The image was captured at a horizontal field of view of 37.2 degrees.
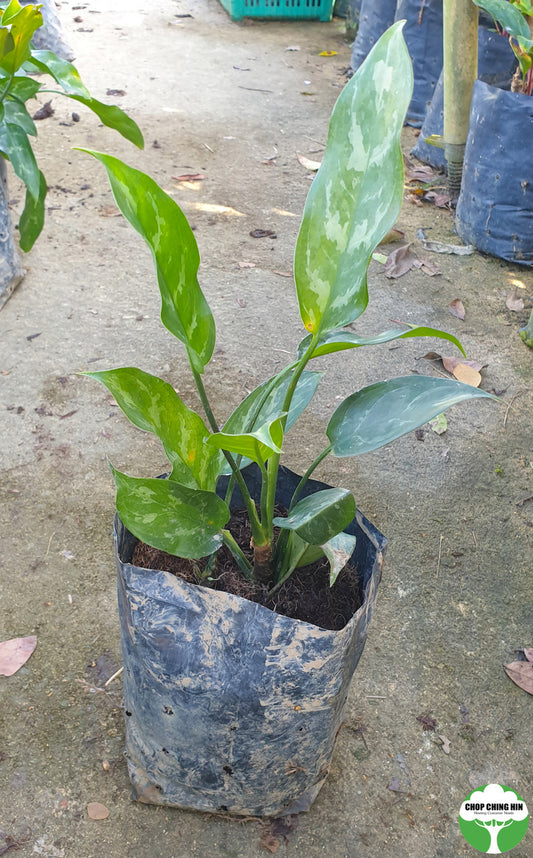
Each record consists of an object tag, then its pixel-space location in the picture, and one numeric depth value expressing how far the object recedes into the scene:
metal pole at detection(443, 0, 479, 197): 2.83
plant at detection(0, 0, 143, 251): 1.79
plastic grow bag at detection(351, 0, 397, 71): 3.74
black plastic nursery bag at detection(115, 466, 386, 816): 1.05
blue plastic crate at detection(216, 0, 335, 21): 4.83
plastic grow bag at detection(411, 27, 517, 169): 3.02
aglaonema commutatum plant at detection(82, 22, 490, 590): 0.91
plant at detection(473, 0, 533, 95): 2.43
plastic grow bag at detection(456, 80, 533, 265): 2.59
